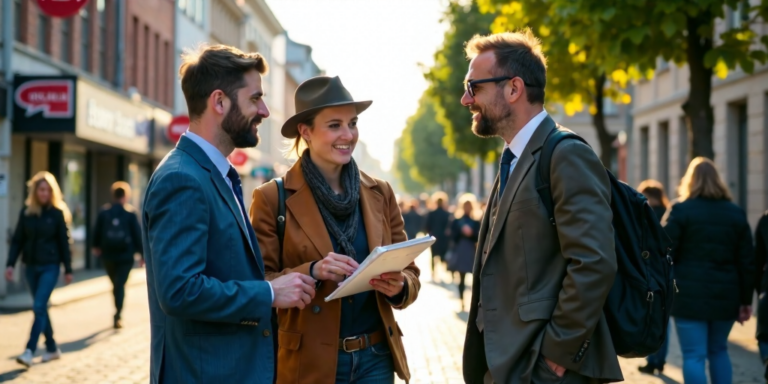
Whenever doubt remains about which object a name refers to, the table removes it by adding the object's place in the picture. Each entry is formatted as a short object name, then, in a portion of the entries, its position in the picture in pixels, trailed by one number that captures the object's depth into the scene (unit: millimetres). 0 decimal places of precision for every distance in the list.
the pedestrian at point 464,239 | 16906
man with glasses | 3596
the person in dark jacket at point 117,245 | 13641
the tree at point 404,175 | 124750
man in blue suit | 3281
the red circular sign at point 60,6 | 13211
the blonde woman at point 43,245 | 10688
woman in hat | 4199
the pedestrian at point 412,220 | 28289
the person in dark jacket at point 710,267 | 7488
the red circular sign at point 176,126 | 28438
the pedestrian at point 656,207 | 9844
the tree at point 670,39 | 11195
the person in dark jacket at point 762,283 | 7570
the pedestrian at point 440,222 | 23016
